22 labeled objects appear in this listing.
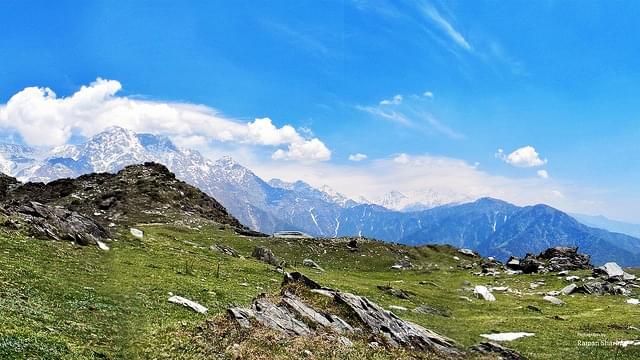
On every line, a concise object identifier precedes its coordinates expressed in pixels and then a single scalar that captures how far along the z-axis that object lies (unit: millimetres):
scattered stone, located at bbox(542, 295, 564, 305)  74256
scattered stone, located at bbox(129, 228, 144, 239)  79738
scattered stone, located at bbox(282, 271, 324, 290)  40956
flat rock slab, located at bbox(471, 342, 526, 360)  38781
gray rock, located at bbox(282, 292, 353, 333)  34312
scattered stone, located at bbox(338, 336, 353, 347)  31638
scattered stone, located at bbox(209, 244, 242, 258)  84250
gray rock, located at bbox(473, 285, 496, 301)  76662
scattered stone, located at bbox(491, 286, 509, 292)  88625
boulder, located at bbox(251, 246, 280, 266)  84694
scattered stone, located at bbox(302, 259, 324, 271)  92438
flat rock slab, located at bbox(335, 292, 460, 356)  36094
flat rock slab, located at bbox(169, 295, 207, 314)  39250
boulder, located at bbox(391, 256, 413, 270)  110544
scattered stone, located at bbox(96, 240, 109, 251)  63550
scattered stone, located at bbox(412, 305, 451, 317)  59644
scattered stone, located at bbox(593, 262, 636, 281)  93812
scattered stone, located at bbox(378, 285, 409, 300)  68444
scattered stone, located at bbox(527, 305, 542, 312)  66500
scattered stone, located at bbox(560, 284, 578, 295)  83731
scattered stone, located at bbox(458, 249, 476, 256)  139012
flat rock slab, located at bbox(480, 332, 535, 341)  47594
